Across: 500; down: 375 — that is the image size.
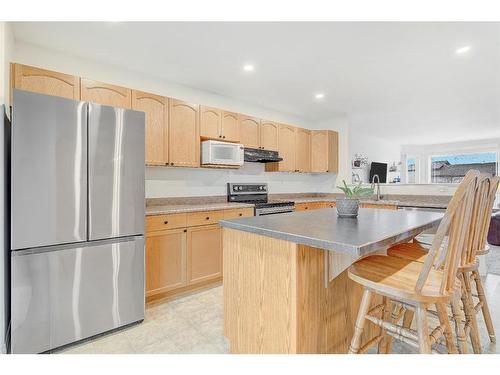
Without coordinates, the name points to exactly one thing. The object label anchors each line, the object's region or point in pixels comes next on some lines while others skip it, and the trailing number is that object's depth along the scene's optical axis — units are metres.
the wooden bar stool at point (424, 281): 1.14
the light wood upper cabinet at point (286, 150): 4.49
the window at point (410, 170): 9.79
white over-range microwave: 3.42
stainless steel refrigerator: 1.82
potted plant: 1.96
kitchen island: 1.38
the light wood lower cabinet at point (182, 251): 2.70
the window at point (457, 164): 8.49
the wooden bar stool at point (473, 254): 1.42
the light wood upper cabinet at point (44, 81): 2.32
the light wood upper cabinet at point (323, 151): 4.95
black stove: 3.75
